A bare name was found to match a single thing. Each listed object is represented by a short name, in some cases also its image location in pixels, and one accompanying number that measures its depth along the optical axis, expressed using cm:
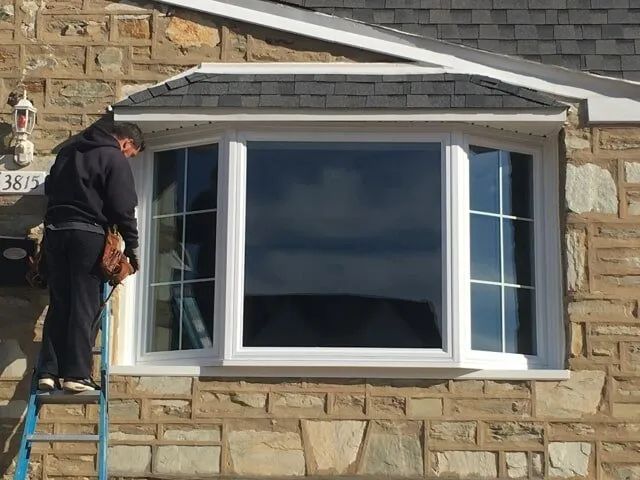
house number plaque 788
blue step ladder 692
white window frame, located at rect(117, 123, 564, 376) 748
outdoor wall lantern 788
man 703
